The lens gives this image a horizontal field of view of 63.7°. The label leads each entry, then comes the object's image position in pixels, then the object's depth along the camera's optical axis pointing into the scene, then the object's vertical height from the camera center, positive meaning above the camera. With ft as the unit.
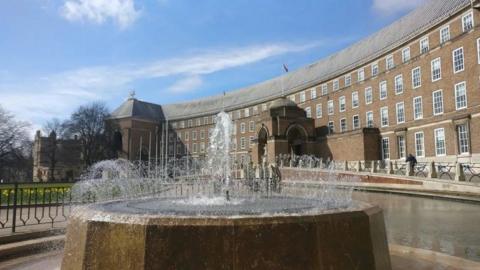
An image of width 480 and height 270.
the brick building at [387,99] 103.76 +26.02
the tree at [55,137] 217.07 +20.42
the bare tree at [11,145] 148.56 +10.78
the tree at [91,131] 220.84 +23.21
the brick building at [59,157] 225.15 +9.40
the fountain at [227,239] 12.23 -2.32
